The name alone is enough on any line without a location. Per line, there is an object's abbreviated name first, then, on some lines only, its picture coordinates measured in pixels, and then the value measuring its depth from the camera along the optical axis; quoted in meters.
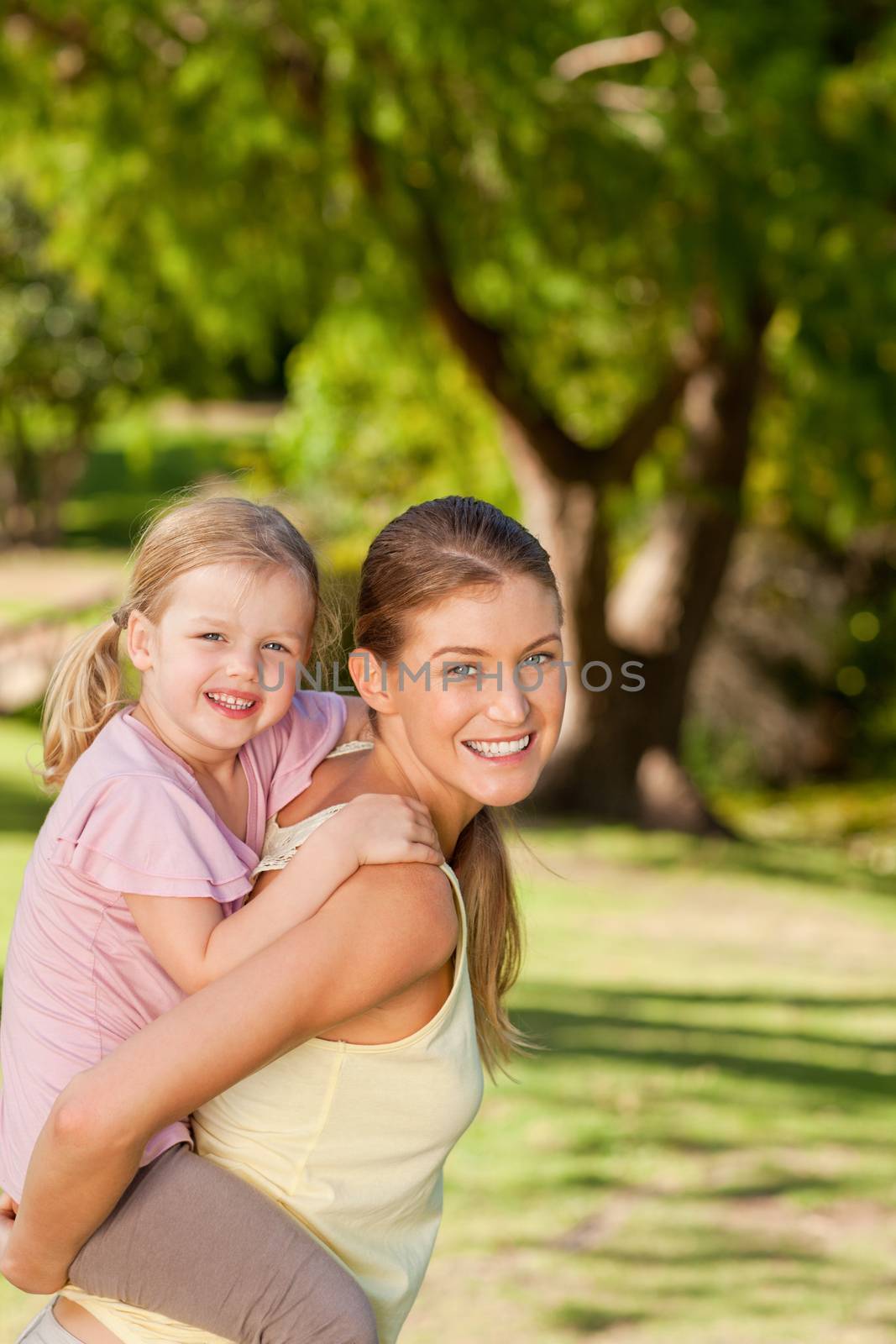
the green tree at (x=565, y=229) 9.28
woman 2.66
